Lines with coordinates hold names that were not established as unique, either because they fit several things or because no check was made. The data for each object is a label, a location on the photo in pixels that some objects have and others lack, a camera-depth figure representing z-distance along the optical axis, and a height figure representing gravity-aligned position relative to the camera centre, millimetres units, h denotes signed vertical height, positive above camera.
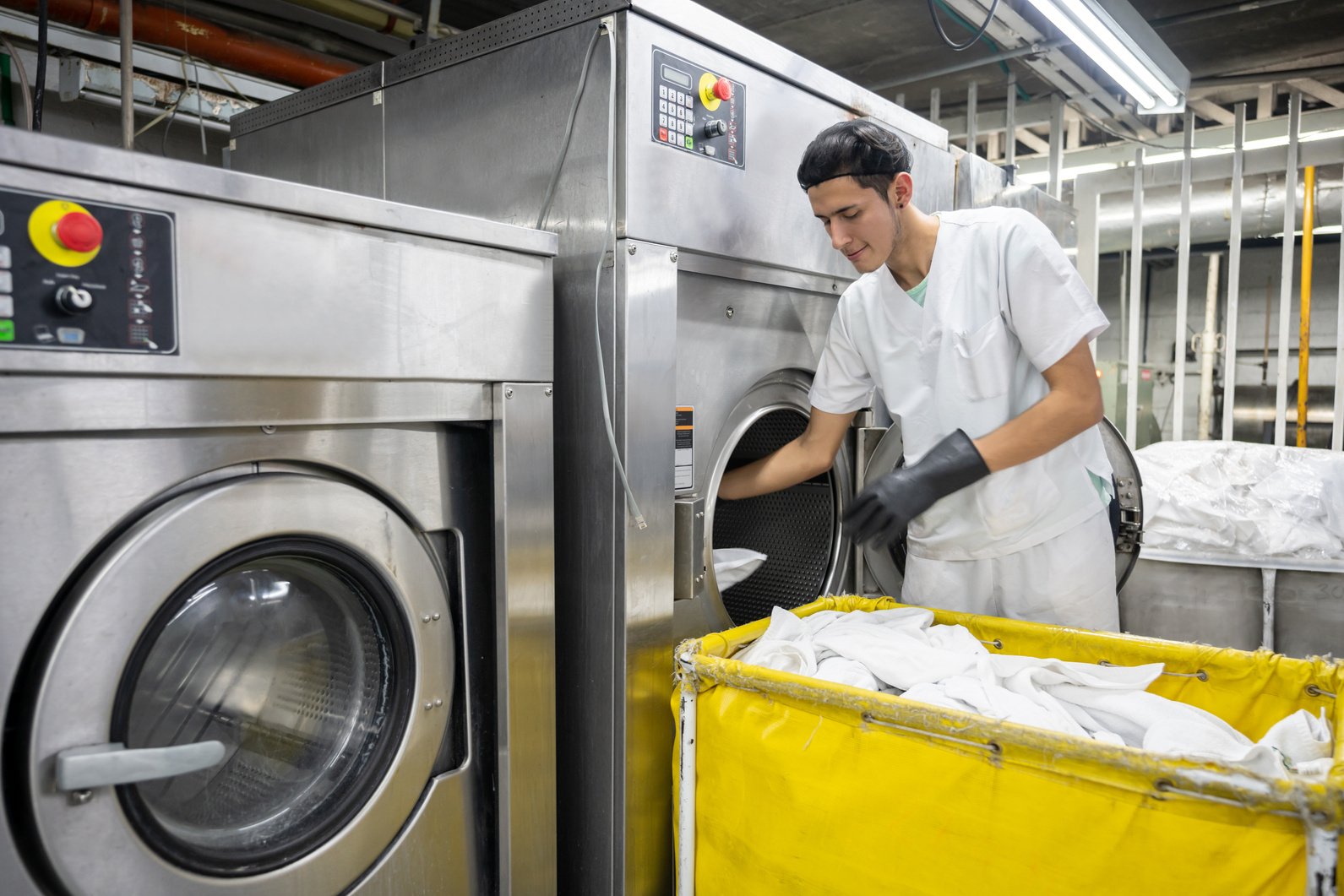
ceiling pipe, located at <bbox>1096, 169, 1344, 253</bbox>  4157 +996
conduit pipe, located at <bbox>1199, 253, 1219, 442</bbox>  4645 +166
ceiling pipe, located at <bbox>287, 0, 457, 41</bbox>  2439 +1151
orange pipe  2018 +964
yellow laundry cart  990 -499
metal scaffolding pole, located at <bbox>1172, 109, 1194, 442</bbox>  3973 +667
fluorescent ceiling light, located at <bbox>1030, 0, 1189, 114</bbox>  2531 +1198
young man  1662 +44
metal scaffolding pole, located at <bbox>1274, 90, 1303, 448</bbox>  3842 +707
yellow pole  4113 +645
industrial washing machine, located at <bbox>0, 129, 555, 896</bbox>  914 -164
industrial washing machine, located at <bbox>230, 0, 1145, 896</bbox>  1465 +266
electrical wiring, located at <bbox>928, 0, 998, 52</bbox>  2354 +1090
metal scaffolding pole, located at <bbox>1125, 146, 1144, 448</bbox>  4098 +518
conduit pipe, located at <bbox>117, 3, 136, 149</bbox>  1907 +749
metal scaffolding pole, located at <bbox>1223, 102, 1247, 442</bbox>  3896 +678
